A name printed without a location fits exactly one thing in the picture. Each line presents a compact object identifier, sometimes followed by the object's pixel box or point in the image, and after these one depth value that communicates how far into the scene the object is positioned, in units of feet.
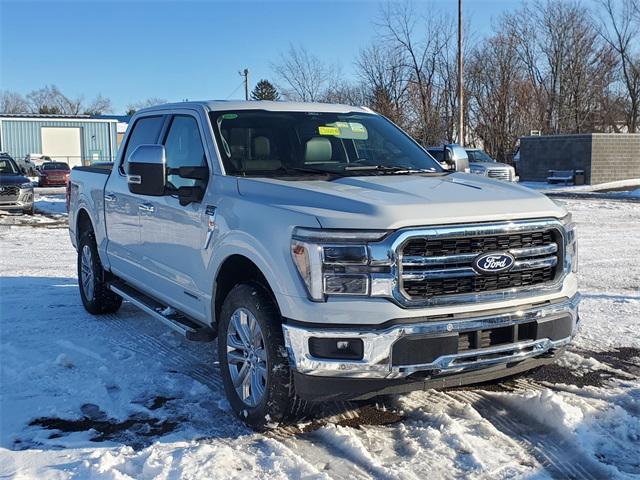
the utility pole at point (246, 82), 148.53
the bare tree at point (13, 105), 339.57
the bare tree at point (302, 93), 104.73
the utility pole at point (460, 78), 90.63
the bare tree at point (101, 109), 343.73
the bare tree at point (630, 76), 151.53
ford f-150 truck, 11.58
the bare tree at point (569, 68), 147.33
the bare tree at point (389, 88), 114.11
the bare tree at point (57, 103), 342.64
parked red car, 122.21
